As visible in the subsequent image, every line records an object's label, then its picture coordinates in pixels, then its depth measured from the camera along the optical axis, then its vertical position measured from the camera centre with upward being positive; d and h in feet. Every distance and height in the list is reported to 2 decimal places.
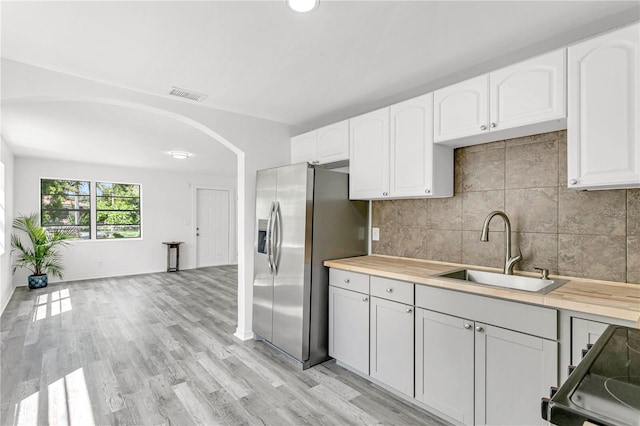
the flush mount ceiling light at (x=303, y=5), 5.40 +3.56
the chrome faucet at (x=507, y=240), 7.20 -0.63
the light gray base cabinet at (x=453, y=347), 5.50 -2.78
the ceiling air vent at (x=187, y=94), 9.24 +3.51
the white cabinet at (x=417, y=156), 8.00 +1.47
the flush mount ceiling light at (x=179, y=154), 17.52 +3.20
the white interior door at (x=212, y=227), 27.09 -1.31
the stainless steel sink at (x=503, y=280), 6.73 -1.51
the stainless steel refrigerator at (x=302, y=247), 9.30 -1.09
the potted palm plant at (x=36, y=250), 19.11 -2.33
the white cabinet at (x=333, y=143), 10.16 +2.30
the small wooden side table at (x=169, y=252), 24.89 -3.15
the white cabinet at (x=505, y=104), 6.00 +2.29
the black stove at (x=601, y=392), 1.93 -1.23
